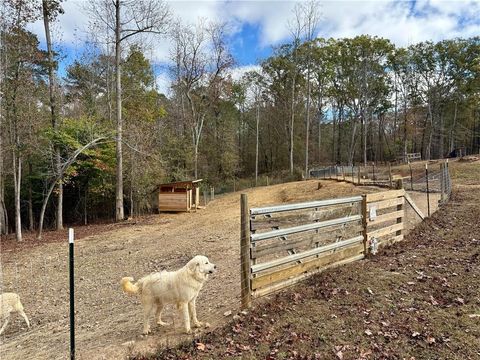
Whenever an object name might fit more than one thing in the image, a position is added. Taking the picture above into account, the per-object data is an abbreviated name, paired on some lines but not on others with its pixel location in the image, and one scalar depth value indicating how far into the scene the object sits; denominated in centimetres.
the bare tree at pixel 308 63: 3669
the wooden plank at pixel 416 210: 946
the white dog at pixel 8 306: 533
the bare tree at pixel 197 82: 3297
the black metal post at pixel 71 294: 318
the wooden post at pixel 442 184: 1324
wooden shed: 2108
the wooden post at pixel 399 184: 844
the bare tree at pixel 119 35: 1925
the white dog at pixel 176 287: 402
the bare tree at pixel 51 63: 1605
